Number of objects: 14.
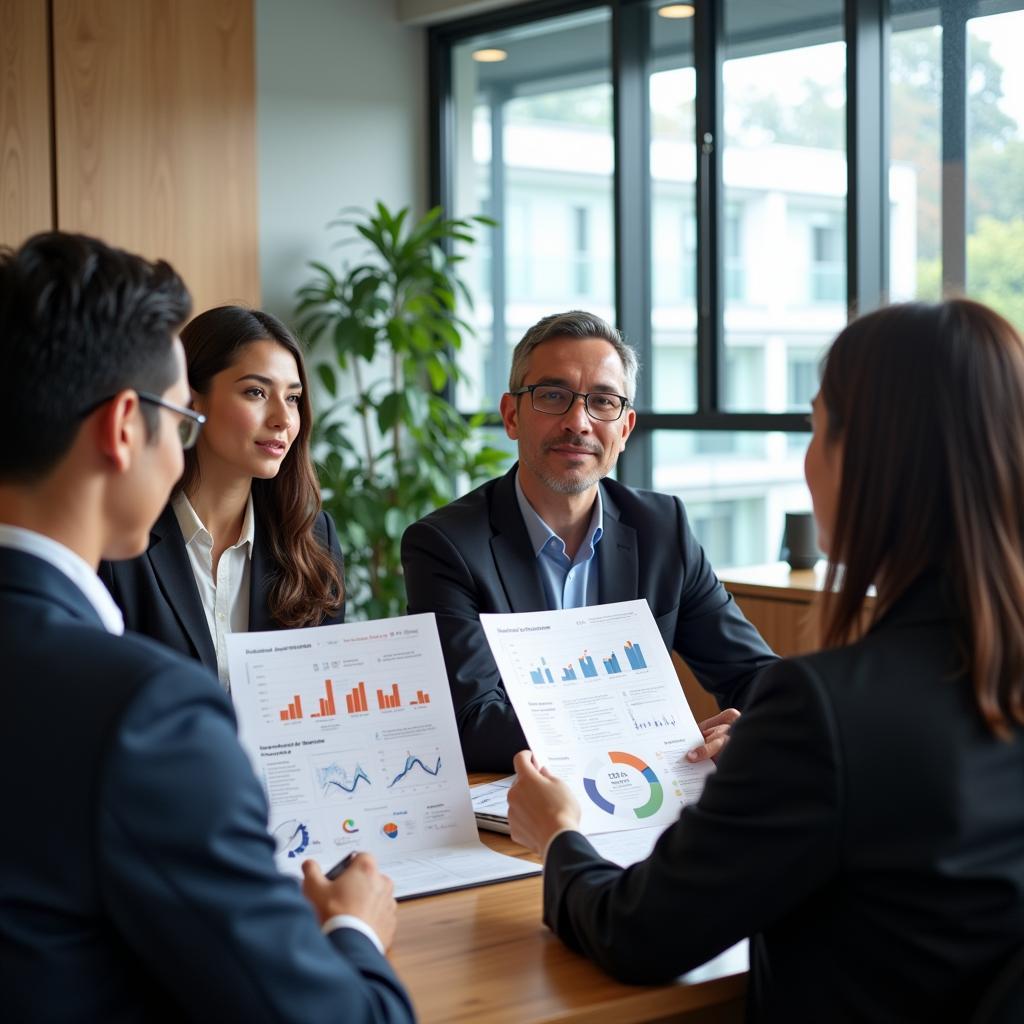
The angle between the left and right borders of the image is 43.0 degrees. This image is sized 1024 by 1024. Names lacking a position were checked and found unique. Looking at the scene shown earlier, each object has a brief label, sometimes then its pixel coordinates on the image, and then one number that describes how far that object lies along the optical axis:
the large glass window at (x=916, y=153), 4.09
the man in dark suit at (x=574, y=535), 2.53
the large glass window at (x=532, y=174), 5.18
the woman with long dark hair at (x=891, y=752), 1.17
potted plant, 4.94
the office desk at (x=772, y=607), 3.57
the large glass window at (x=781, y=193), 4.39
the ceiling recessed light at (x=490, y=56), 5.50
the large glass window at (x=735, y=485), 4.63
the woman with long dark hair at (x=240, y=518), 2.46
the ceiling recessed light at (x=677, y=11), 4.75
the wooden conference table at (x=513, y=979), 1.29
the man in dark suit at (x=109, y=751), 1.01
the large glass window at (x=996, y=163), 3.87
